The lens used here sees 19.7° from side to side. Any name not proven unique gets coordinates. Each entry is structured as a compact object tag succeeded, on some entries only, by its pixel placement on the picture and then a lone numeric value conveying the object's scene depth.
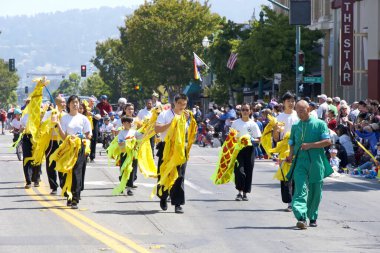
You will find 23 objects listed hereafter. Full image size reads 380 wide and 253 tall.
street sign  41.27
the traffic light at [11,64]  101.49
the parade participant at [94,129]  29.75
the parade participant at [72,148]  17.44
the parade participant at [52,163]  19.75
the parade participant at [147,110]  26.41
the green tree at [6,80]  163.00
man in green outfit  14.43
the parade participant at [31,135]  21.17
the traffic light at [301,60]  42.25
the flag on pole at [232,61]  58.14
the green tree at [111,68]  110.81
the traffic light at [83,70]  104.43
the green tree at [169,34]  78.12
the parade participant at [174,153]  16.53
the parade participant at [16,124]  30.70
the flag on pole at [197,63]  64.38
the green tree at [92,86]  146.38
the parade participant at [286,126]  17.14
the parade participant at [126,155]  19.33
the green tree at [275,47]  53.12
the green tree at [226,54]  63.53
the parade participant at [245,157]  18.67
